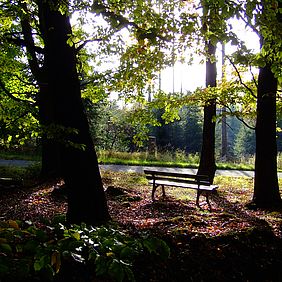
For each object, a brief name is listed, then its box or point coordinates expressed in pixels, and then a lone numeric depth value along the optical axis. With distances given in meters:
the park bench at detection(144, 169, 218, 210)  8.38
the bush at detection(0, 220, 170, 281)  1.62
